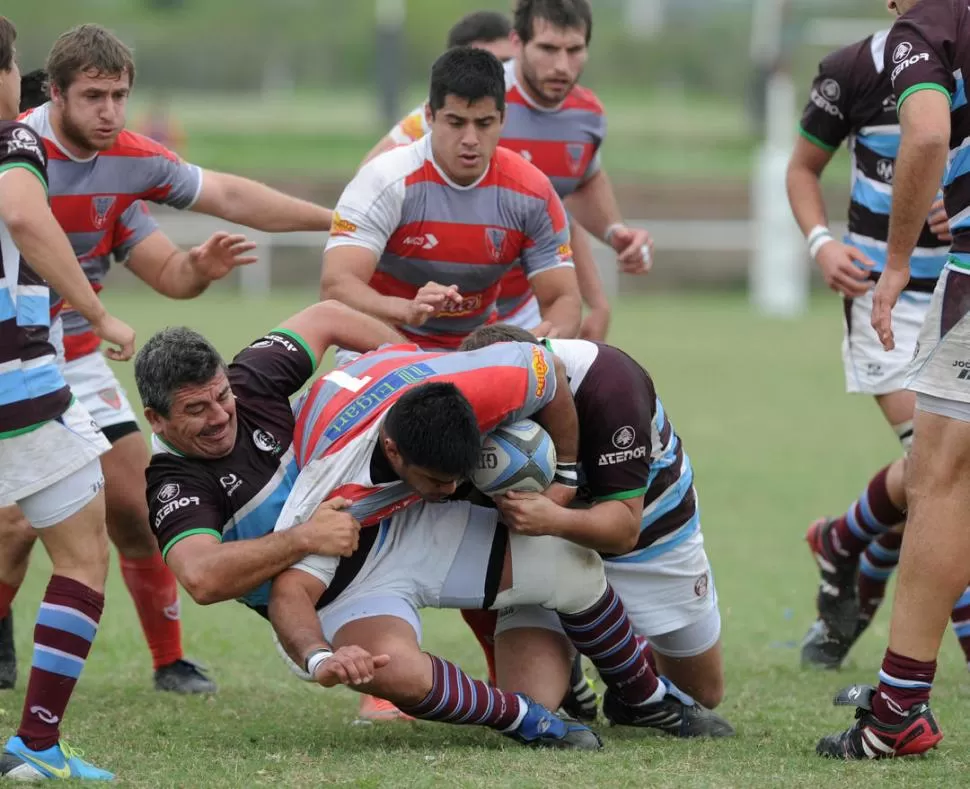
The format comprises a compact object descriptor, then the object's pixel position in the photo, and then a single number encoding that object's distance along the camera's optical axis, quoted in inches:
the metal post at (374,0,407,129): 2758.4
